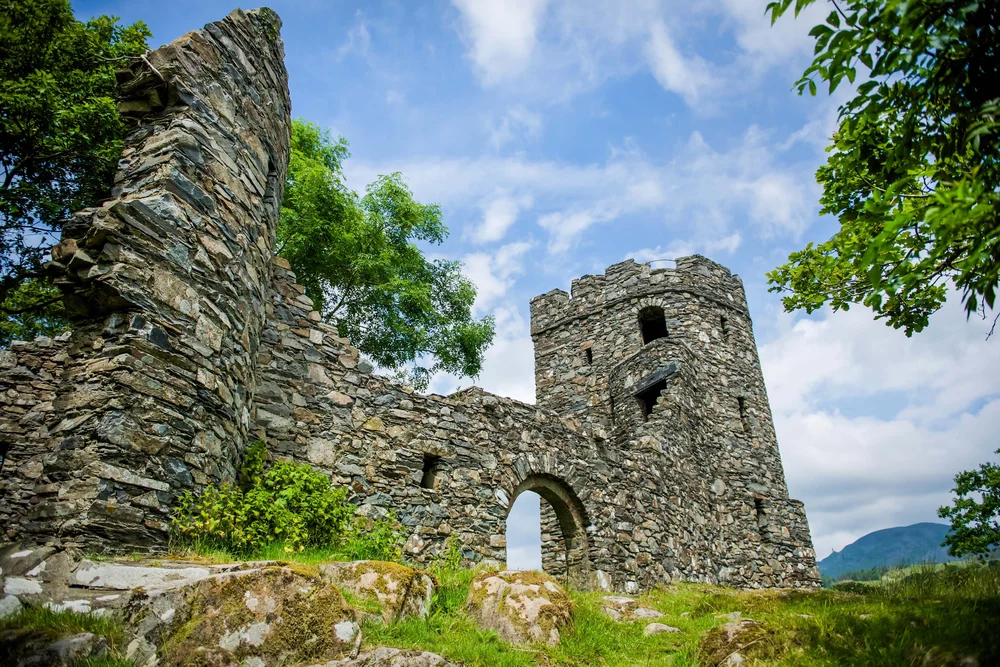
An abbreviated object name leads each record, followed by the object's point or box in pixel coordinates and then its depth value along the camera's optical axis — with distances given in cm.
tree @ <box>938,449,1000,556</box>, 1980
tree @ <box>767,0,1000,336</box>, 290
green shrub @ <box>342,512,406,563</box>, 672
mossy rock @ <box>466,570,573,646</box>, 513
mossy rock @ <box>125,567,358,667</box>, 335
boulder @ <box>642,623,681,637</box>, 608
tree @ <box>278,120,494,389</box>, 1652
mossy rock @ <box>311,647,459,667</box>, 359
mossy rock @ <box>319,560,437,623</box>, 474
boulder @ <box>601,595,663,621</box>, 673
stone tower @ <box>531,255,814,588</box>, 1349
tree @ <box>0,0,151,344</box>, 1041
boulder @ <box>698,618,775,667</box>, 434
